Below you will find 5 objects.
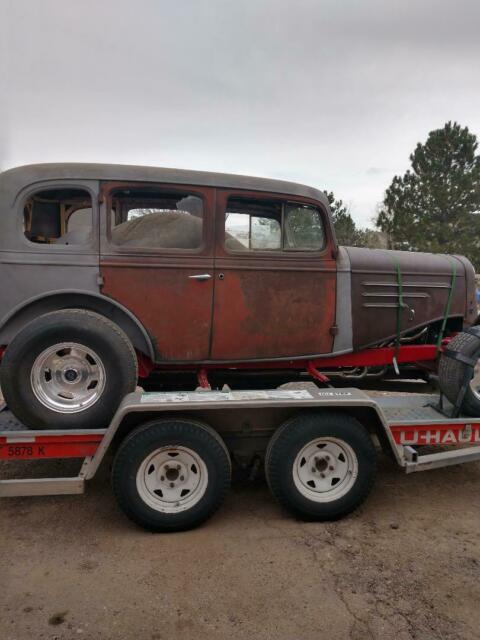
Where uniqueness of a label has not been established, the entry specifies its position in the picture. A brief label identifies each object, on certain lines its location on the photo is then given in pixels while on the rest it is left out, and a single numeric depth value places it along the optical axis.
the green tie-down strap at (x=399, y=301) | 4.54
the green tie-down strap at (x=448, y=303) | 4.78
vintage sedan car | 3.46
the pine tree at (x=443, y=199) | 23.14
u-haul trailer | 3.17
